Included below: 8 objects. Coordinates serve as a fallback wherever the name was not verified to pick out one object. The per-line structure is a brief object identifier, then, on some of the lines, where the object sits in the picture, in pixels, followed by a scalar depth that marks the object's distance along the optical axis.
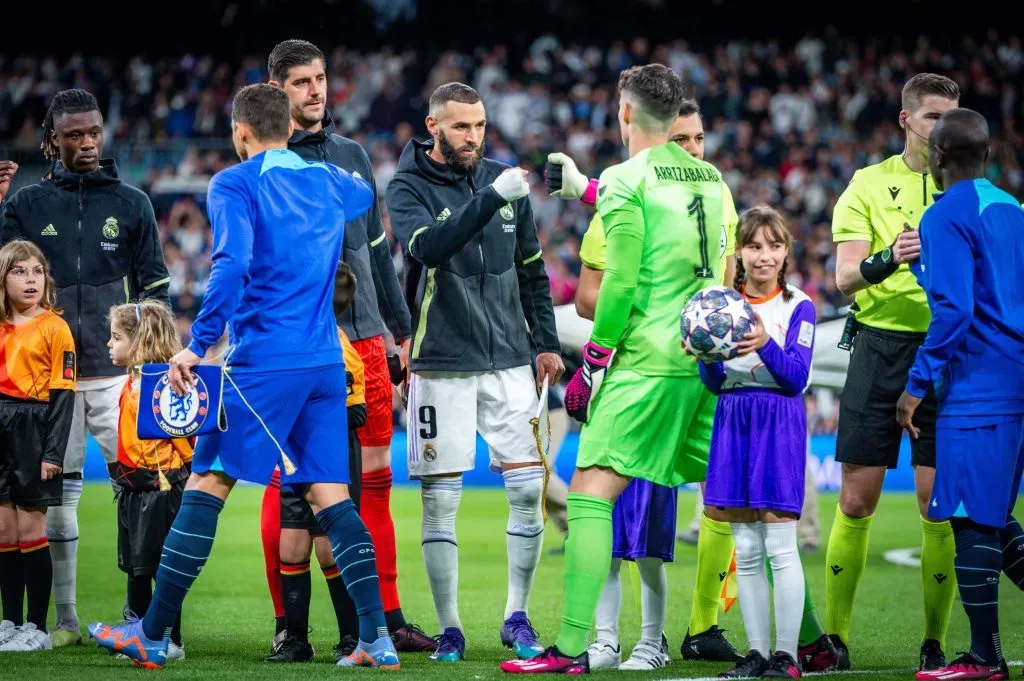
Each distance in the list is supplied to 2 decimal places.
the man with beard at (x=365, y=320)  12.50
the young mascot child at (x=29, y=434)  12.48
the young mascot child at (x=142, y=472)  12.22
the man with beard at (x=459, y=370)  12.21
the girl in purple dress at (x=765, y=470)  10.23
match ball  9.72
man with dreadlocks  13.34
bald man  10.12
